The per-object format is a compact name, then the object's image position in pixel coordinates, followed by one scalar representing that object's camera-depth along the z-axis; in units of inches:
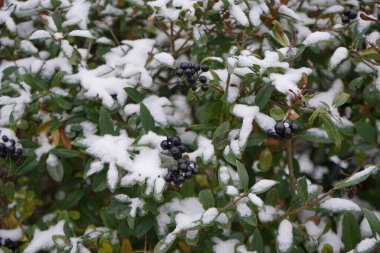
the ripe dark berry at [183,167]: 30.9
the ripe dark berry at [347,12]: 34.7
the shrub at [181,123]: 31.2
